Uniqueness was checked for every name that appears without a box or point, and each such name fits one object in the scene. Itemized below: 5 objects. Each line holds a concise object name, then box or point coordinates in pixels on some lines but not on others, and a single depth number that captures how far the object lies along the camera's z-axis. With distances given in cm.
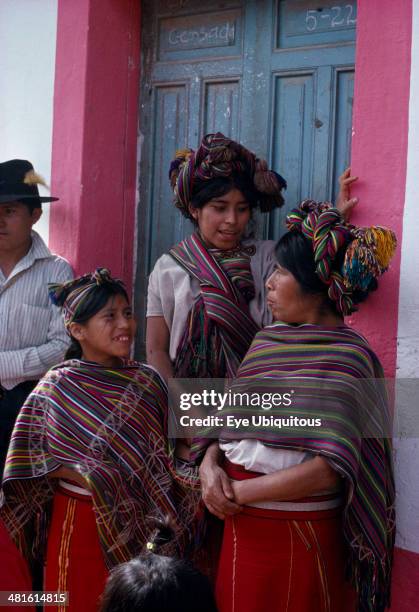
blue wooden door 364
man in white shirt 380
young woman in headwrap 319
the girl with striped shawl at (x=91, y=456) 301
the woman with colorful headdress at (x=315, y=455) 256
